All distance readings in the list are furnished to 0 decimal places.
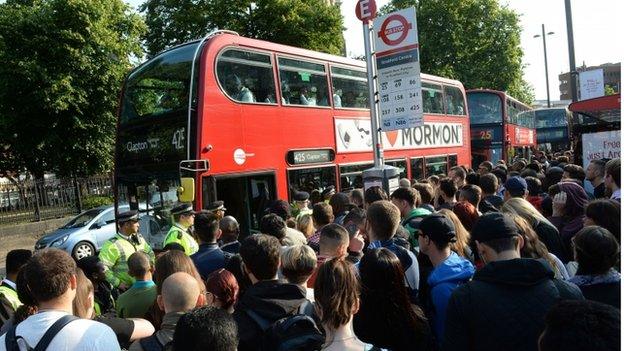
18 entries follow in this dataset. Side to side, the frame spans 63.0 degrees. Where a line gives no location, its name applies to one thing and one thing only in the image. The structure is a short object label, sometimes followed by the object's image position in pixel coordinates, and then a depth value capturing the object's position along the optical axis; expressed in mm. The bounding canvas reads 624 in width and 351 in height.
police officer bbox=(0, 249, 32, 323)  3926
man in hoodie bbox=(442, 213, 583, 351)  2291
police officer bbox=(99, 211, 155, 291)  5086
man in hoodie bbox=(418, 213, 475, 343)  2994
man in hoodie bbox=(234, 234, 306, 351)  2727
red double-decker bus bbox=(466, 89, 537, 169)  19109
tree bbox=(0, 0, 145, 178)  19828
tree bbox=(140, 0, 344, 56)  25750
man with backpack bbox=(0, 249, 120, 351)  2277
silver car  12797
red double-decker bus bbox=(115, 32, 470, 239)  7461
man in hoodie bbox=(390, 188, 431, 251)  4840
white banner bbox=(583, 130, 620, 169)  10508
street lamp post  31544
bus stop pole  7184
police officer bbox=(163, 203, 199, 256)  5746
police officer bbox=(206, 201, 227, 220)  6609
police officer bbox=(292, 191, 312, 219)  7370
